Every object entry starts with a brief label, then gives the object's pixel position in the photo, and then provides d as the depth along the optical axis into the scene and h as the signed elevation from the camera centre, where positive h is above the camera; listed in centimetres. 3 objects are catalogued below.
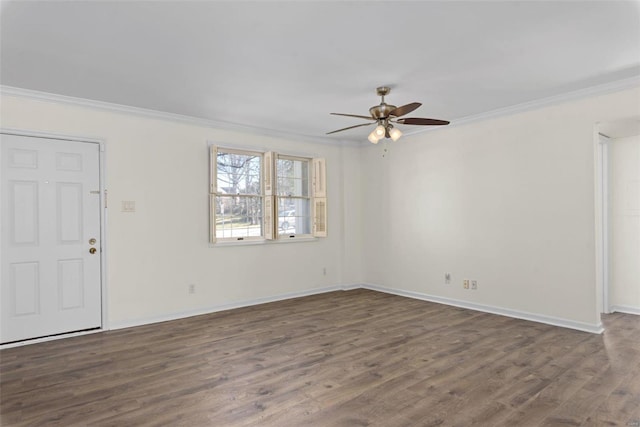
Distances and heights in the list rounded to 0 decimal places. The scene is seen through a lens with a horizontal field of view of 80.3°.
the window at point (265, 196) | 537 +30
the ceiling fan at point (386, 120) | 384 +96
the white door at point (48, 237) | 387 -21
